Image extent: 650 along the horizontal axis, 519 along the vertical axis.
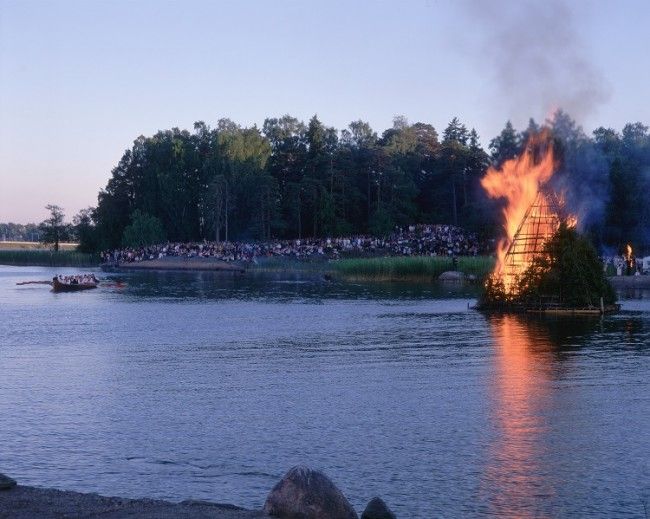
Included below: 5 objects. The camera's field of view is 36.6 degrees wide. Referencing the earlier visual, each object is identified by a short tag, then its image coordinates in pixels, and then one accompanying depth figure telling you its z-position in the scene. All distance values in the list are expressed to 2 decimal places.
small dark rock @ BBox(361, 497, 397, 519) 14.32
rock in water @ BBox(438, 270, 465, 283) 90.36
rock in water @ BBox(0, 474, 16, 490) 15.84
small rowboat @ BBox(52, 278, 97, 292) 83.38
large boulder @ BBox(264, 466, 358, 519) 14.29
